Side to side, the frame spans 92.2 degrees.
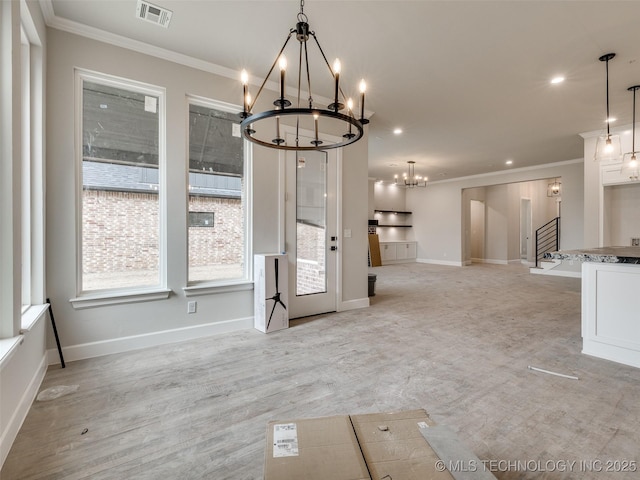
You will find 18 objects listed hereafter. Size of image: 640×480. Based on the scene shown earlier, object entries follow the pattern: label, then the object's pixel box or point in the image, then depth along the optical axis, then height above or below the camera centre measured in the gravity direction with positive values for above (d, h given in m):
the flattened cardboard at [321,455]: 0.96 -0.73
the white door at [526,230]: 11.79 +0.33
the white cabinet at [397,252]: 10.80 -0.48
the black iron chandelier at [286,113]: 1.69 +0.79
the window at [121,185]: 2.94 +0.55
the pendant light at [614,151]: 5.45 +1.56
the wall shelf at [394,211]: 11.14 +1.02
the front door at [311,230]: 4.05 +0.13
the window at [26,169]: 2.44 +0.57
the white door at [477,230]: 11.67 +0.33
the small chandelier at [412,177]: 9.07 +2.07
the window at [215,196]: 3.49 +0.51
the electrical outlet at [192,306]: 3.36 -0.73
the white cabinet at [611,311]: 2.74 -0.68
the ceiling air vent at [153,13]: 2.57 +1.96
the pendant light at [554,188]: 11.49 +1.88
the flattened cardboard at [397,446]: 0.97 -0.73
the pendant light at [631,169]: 5.11 +1.15
